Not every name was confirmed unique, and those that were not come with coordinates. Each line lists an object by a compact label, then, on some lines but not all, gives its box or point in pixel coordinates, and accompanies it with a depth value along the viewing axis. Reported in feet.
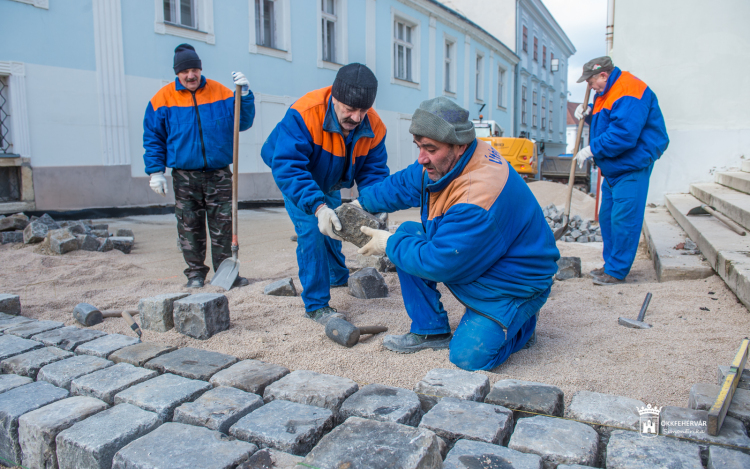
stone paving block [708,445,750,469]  4.59
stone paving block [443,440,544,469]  4.82
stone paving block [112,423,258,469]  4.92
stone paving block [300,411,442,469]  4.62
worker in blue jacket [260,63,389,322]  9.27
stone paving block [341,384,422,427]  5.71
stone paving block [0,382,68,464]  5.82
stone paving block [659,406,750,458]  5.04
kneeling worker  6.97
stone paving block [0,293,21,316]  9.87
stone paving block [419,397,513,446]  5.35
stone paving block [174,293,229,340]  8.77
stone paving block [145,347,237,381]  7.00
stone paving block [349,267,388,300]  11.71
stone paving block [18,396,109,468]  5.55
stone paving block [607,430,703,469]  4.79
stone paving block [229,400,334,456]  5.34
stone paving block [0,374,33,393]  6.70
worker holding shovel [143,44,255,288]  12.48
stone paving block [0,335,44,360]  7.64
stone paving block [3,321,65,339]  8.50
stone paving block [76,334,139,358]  7.77
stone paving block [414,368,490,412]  6.19
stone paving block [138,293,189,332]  9.15
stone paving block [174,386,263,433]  5.75
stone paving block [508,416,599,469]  4.98
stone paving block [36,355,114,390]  6.87
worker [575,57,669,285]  12.29
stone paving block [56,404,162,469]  5.20
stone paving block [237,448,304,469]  4.93
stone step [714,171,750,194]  18.04
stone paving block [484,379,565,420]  5.84
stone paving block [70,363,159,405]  6.45
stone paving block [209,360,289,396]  6.60
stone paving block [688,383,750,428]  5.42
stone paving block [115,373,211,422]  6.05
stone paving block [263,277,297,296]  11.68
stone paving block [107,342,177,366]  7.46
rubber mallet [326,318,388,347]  8.38
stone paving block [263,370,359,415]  6.14
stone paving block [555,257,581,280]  13.80
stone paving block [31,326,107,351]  8.07
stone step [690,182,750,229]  14.52
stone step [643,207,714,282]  12.43
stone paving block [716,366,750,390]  6.09
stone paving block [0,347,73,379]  7.23
